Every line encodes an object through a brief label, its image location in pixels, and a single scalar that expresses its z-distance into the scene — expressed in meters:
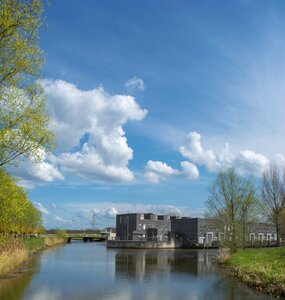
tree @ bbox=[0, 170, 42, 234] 18.78
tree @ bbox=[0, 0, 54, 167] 14.95
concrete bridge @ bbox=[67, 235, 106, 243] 137.82
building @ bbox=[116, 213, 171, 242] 113.19
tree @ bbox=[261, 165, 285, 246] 61.09
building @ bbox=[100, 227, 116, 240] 114.17
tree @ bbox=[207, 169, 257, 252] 49.03
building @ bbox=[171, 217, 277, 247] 105.31
